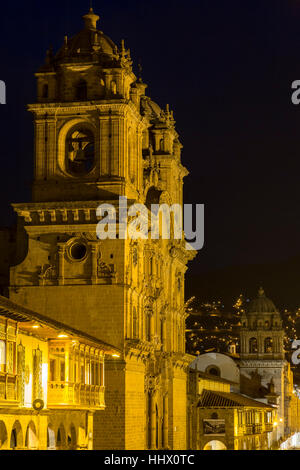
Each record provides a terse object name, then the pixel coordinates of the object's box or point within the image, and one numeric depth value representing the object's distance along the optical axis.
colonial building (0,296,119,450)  43.50
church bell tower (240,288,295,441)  129.38
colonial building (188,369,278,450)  88.62
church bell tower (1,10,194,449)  64.00
